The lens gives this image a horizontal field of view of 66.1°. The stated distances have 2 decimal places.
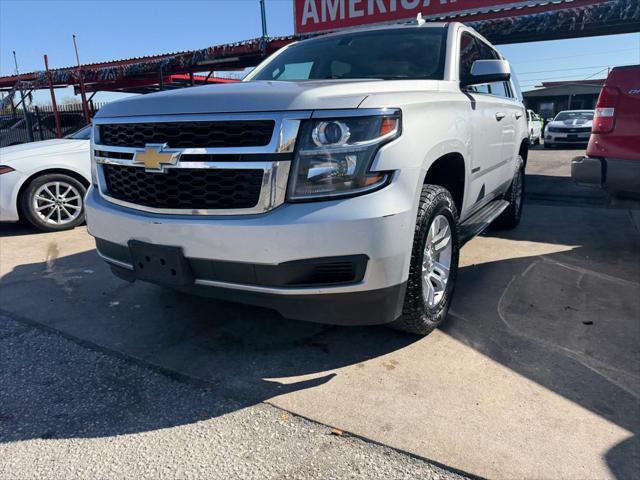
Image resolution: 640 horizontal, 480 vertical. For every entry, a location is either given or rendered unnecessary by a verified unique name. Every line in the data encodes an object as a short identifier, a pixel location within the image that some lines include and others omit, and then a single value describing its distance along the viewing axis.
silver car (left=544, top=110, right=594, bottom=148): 17.91
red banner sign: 9.95
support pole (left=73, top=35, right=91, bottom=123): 14.97
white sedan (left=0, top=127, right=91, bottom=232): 5.73
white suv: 2.15
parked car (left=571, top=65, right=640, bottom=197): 3.93
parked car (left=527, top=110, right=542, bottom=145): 20.54
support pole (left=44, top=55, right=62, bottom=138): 15.41
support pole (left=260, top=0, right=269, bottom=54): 12.16
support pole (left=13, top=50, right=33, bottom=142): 16.64
